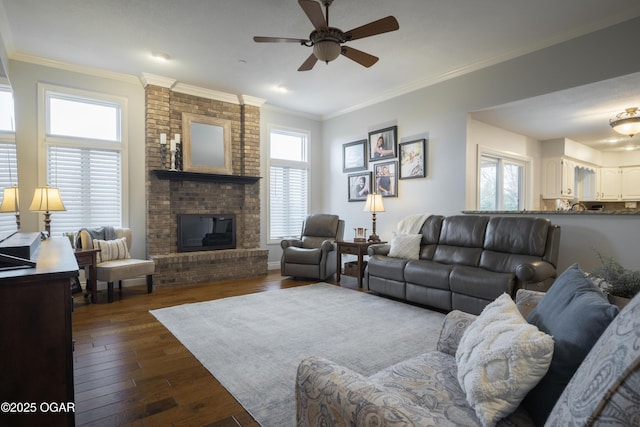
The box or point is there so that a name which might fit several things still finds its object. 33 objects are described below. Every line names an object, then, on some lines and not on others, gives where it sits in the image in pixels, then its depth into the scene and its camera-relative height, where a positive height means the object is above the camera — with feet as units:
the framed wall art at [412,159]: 16.47 +2.58
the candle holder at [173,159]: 16.52 +2.48
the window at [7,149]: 7.33 +1.65
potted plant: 6.05 -1.41
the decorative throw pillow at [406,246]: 14.17 -1.64
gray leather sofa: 10.70 -2.05
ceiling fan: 8.54 +4.86
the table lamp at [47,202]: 12.26 +0.24
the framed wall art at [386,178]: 18.02 +1.70
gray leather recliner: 17.20 -2.24
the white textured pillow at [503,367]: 3.03 -1.55
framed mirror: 17.34 +3.51
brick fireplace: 16.15 +0.73
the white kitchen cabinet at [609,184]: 24.22 +1.83
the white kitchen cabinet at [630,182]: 23.48 +1.91
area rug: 6.99 -3.75
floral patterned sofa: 1.92 -1.81
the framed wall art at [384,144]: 17.85 +3.60
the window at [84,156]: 14.51 +2.42
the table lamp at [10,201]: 6.92 +0.17
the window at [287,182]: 21.15 +1.73
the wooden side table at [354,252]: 16.14 -2.18
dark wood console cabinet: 4.19 -1.82
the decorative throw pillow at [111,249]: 14.05 -1.79
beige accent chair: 13.29 -2.50
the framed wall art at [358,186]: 19.62 +1.40
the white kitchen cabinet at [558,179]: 20.52 +1.86
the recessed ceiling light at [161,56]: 13.48 +6.35
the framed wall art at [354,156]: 19.74 +3.25
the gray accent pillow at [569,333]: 2.83 -1.17
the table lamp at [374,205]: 17.12 +0.18
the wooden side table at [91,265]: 12.96 -2.27
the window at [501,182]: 17.93 +1.52
